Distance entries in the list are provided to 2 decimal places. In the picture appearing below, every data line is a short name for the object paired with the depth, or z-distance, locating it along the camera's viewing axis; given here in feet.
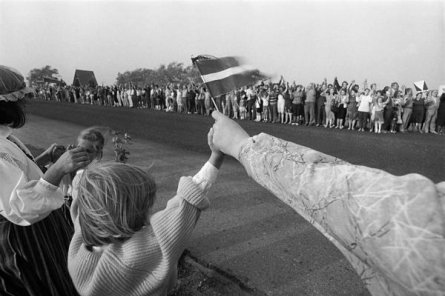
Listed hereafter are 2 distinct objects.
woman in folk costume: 4.81
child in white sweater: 4.00
